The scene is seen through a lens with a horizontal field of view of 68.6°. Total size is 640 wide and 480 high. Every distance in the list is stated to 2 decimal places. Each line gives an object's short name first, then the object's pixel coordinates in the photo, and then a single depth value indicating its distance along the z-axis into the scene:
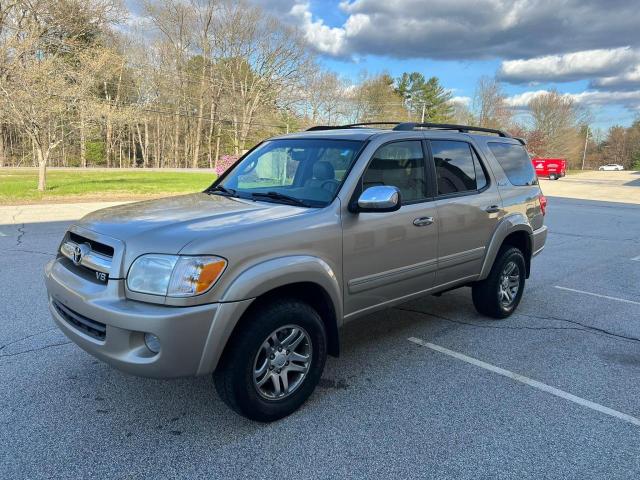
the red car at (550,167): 39.05
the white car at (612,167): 71.64
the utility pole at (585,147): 77.20
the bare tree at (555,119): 65.06
